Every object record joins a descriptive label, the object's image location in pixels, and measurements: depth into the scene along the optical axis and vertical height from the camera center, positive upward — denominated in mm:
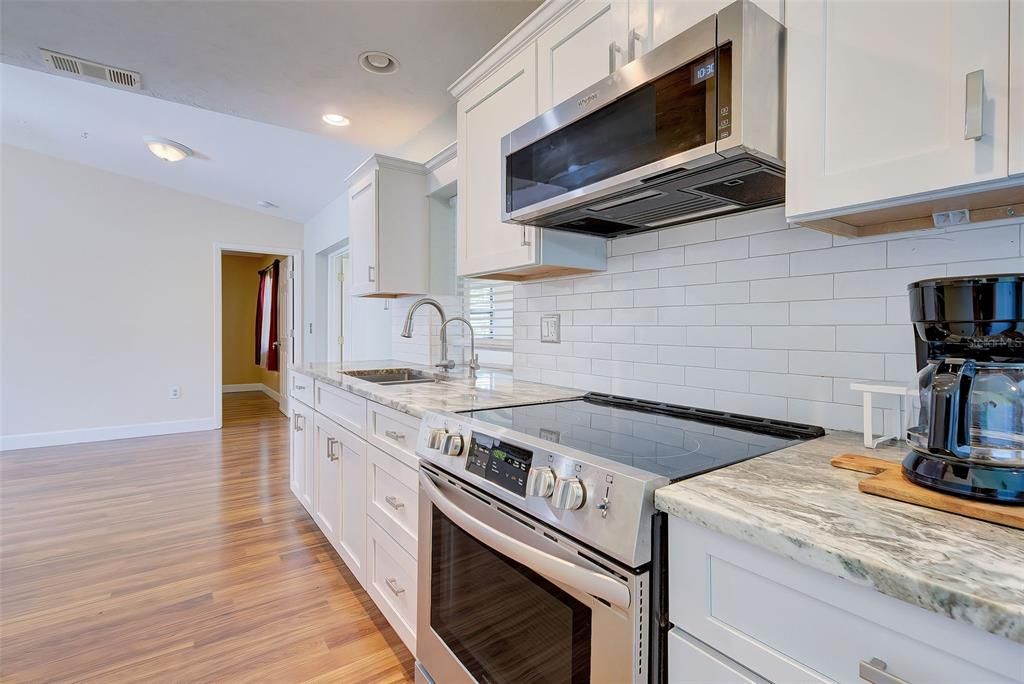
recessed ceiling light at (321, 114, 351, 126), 2809 +1302
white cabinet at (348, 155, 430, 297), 2730 +647
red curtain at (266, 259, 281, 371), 6699 +114
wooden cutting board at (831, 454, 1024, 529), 620 -223
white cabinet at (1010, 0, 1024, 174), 673 +359
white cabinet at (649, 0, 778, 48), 1093 +767
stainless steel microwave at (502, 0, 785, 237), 941 +468
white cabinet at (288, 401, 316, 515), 2663 -701
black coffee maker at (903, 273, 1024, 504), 659 -80
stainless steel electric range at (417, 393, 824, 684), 781 -385
